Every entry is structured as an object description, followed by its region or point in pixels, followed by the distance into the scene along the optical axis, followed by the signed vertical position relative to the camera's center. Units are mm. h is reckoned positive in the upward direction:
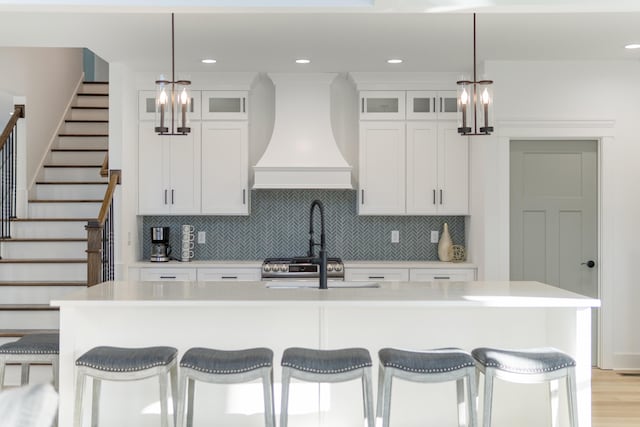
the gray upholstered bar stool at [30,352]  3797 -703
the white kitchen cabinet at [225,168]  6770 +515
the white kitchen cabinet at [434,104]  6754 +1125
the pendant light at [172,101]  4445 +762
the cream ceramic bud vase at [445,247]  6926 -236
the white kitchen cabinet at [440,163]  6770 +568
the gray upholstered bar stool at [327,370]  3381 -703
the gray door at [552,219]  6562 +37
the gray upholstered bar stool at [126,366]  3451 -702
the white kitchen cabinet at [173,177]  6773 +427
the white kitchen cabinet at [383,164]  6777 +558
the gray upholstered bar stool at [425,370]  3398 -704
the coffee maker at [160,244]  6766 -214
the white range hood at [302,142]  6617 +753
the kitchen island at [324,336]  4047 -654
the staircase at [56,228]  5930 -64
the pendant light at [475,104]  4348 +731
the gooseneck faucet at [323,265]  4312 -260
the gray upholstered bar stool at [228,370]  3402 -709
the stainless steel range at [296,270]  6480 -436
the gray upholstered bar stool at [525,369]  3420 -704
